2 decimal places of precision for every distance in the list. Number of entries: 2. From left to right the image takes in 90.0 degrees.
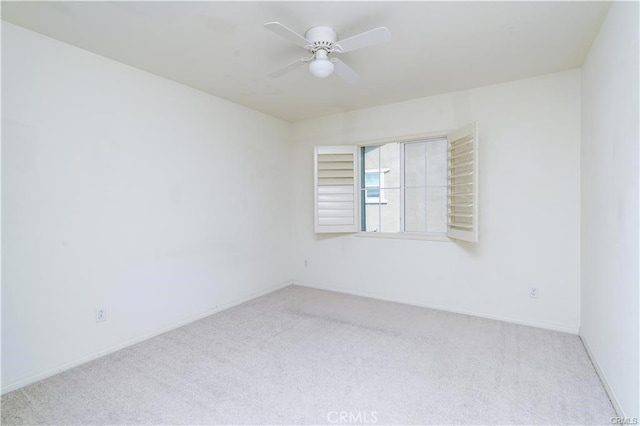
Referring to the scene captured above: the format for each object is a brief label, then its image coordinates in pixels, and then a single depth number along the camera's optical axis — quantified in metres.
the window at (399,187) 3.32
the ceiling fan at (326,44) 1.91
